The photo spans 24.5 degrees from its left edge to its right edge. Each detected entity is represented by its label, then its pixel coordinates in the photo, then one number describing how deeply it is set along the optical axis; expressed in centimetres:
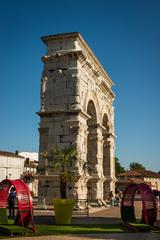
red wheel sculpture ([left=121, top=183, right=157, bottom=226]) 1360
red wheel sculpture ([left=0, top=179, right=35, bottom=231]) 1188
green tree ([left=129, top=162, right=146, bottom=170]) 11782
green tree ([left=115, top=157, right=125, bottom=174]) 7749
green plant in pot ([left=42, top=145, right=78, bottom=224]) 1488
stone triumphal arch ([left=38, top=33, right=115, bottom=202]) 2238
